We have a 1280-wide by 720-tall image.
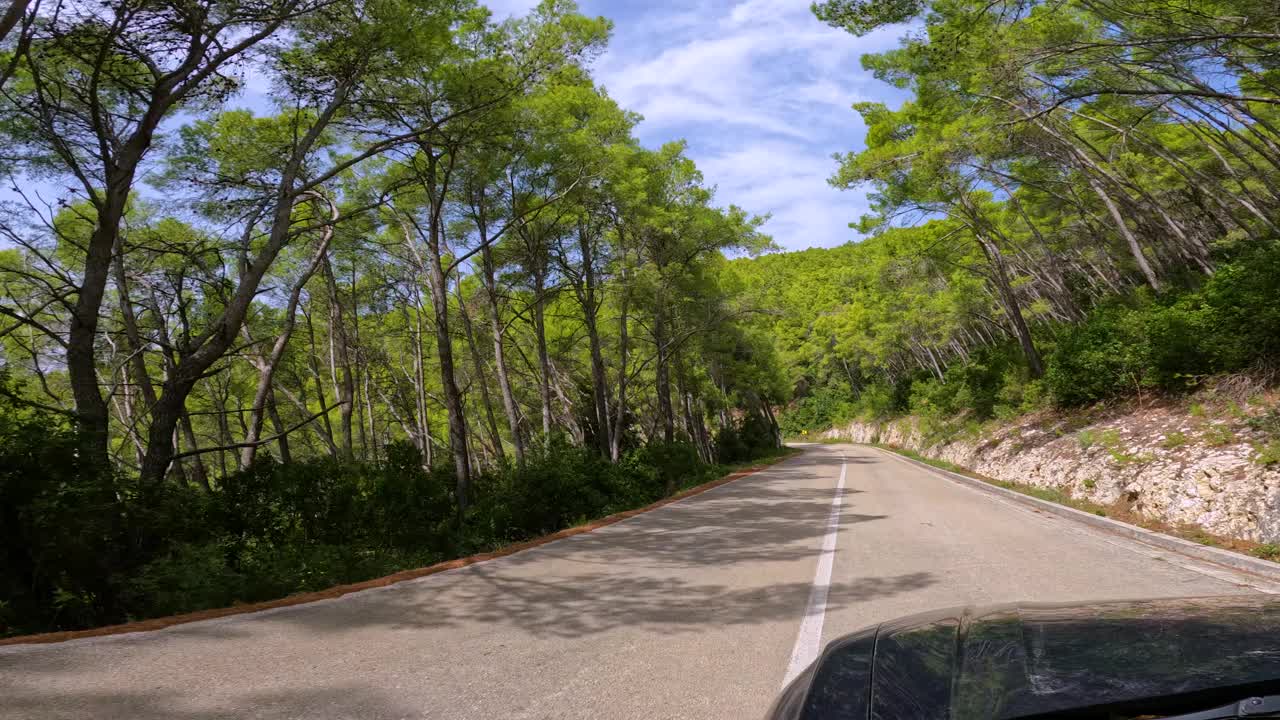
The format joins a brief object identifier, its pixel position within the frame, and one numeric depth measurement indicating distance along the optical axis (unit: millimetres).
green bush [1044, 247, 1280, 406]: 10414
